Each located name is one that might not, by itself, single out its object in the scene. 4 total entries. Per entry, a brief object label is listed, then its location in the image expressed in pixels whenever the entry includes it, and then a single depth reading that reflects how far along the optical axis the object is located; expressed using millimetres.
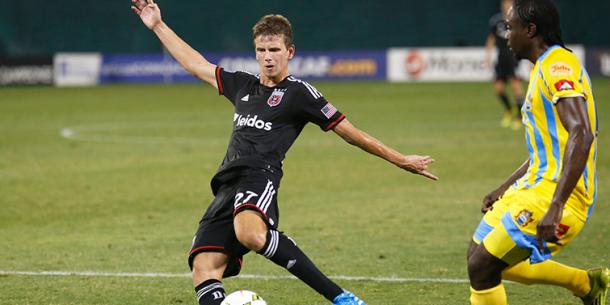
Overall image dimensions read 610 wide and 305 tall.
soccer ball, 11086
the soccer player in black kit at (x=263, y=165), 11344
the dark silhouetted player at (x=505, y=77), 40469
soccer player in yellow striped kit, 9664
